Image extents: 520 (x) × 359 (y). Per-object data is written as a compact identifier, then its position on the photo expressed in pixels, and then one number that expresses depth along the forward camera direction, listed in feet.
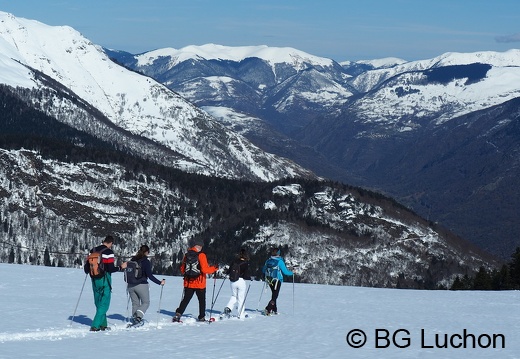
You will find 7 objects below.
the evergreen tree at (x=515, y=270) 287.46
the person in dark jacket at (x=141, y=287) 91.04
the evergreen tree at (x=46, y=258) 597.69
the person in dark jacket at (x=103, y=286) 87.66
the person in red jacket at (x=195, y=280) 96.48
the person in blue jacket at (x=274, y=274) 109.70
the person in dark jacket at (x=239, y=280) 103.09
